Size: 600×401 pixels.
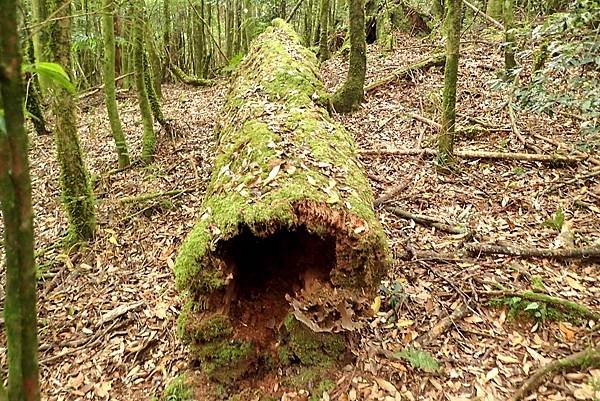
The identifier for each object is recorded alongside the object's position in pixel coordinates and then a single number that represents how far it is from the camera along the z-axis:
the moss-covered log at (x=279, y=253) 3.19
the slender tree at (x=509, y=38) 7.06
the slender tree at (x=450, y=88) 5.84
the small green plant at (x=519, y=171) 6.24
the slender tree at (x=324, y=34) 12.77
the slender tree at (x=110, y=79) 7.29
